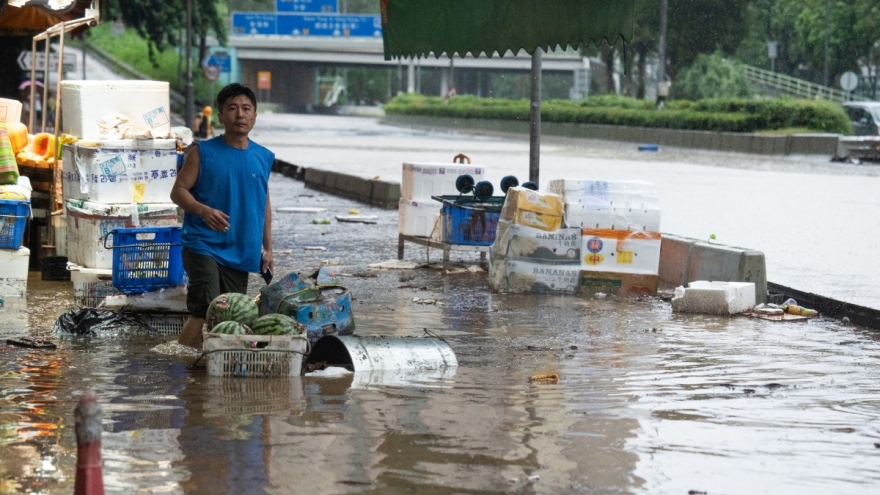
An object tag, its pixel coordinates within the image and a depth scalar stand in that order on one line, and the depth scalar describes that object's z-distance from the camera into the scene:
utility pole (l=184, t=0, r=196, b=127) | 46.42
